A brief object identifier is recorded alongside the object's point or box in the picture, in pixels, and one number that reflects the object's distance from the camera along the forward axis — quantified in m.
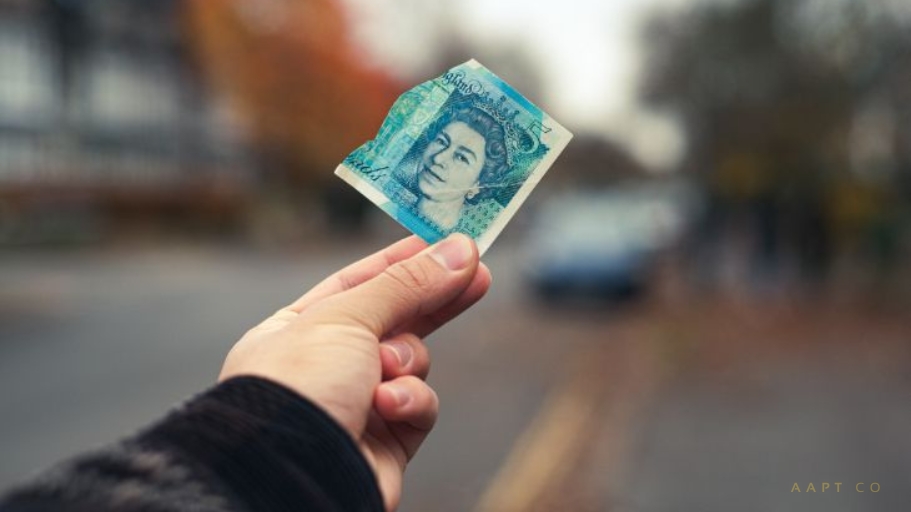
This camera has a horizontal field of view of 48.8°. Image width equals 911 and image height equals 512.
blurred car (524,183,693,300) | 14.86
